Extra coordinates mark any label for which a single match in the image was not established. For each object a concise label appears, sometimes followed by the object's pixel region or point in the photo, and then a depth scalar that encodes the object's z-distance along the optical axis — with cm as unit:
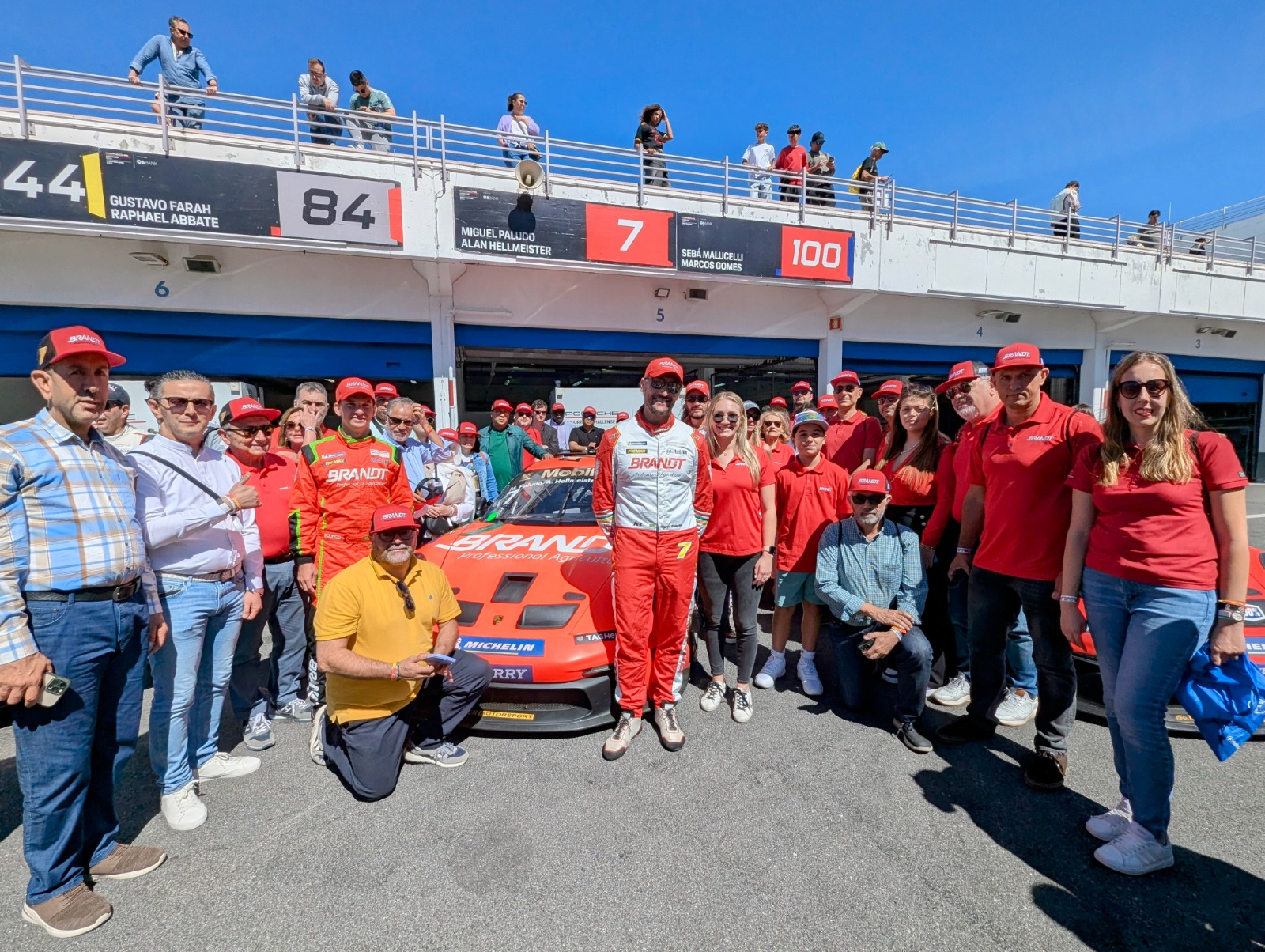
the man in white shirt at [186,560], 248
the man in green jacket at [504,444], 757
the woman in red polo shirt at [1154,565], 207
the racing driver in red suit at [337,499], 336
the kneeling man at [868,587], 323
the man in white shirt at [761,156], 1133
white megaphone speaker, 834
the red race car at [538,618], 307
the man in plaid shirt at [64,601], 186
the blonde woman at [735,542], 353
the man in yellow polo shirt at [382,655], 261
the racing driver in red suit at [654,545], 309
